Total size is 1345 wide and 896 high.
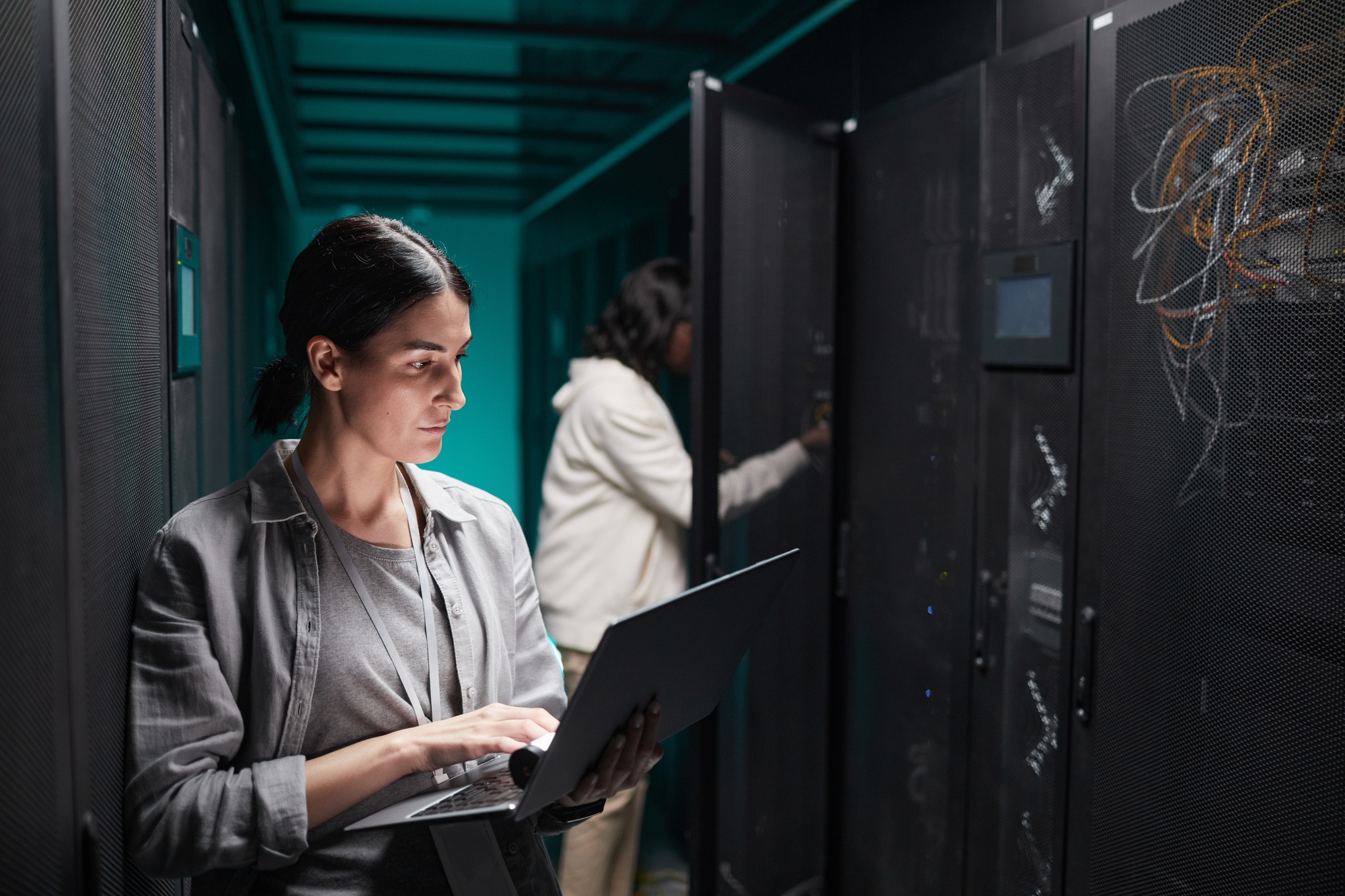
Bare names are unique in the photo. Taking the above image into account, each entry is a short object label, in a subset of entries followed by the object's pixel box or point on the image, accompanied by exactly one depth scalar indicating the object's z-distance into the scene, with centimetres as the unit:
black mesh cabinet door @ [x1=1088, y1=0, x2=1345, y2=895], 124
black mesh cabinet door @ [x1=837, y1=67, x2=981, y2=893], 202
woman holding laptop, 99
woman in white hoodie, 241
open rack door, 202
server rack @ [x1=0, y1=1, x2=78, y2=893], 72
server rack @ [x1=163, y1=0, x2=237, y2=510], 147
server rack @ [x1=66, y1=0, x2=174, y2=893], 86
